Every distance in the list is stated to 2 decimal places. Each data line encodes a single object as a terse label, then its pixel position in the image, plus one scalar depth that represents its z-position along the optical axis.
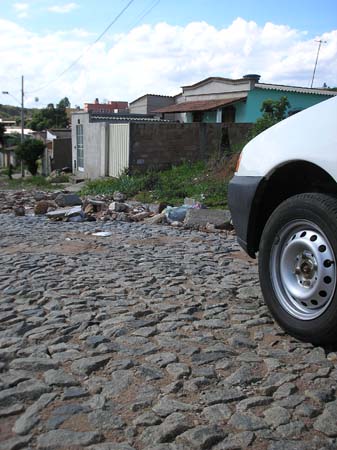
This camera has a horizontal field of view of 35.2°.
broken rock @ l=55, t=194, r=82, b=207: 13.32
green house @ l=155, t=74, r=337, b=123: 30.88
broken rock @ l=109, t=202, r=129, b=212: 12.47
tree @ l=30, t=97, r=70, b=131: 70.31
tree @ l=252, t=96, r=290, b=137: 17.83
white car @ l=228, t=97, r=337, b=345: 3.51
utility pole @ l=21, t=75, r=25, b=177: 43.70
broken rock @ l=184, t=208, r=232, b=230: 9.57
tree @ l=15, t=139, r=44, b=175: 40.66
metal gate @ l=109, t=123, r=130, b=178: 19.64
